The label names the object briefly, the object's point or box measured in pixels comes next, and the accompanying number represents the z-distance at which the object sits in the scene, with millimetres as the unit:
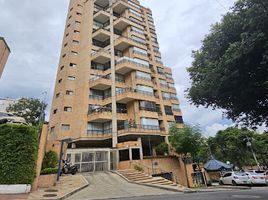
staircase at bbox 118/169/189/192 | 15892
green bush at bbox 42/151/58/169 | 17102
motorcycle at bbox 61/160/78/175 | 17788
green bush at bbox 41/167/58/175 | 13711
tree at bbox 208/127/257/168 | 42962
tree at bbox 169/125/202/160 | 25719
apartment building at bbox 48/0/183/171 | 26766
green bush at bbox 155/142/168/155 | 28188
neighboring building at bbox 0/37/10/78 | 14391
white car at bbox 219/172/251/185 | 18828
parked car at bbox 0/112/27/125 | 12820
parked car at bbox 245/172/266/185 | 18844
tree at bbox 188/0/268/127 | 8695
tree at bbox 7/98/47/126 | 27353
